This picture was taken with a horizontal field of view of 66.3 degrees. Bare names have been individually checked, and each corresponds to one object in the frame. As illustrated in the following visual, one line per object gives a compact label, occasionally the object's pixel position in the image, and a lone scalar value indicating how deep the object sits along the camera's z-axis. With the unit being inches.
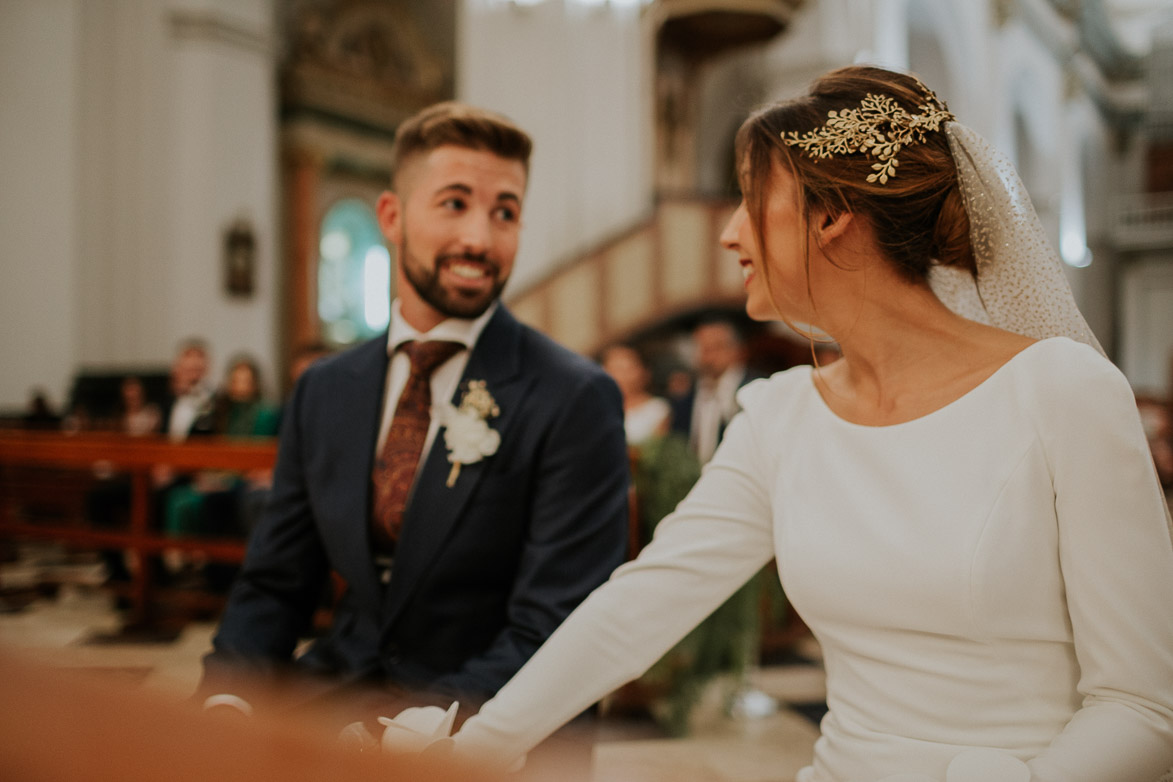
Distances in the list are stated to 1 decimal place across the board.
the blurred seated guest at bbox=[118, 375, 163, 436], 289.1
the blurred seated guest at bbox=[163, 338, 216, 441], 256.4
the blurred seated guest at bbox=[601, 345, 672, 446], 235.3
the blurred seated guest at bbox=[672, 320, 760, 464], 238.7
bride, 39.8
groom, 67.1
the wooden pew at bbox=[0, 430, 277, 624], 194.2
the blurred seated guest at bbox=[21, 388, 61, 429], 334.3
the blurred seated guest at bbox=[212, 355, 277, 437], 233.8
